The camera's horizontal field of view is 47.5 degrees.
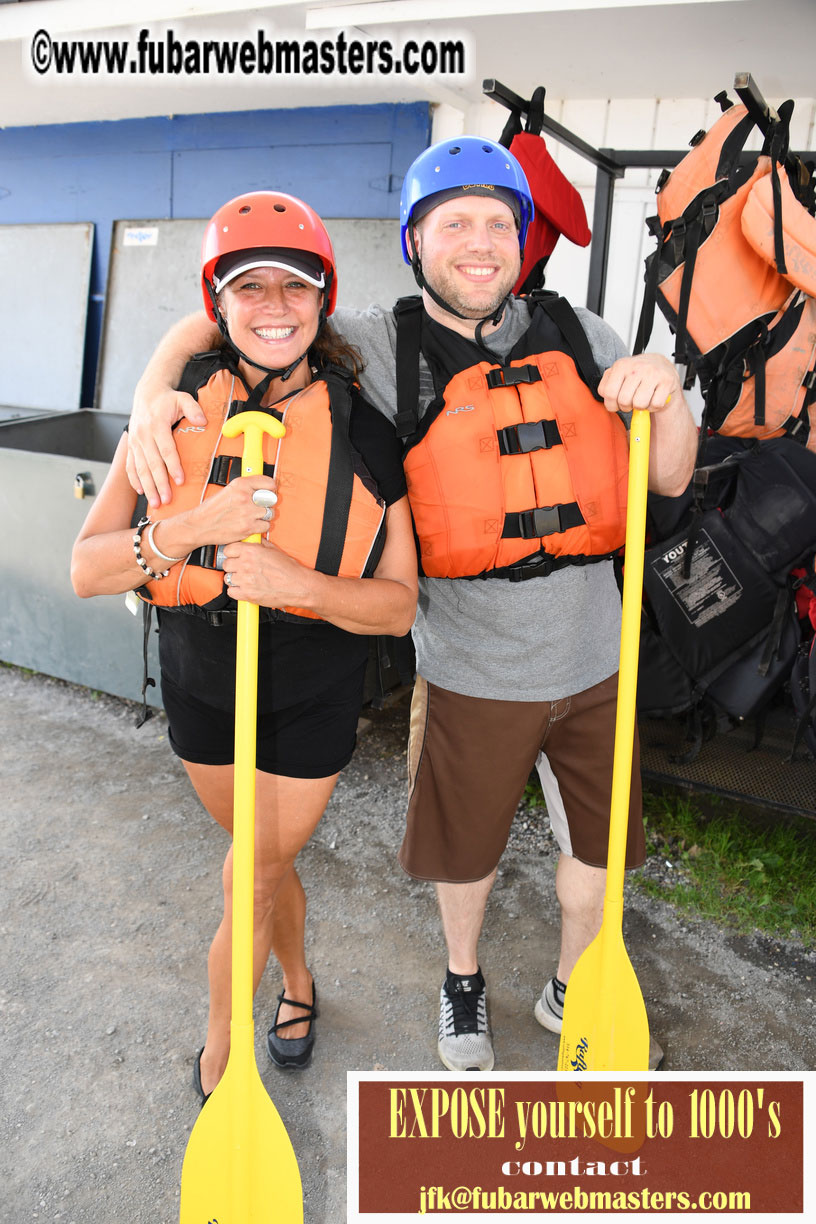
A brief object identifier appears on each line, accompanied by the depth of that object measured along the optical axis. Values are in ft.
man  6.50
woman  5.76
